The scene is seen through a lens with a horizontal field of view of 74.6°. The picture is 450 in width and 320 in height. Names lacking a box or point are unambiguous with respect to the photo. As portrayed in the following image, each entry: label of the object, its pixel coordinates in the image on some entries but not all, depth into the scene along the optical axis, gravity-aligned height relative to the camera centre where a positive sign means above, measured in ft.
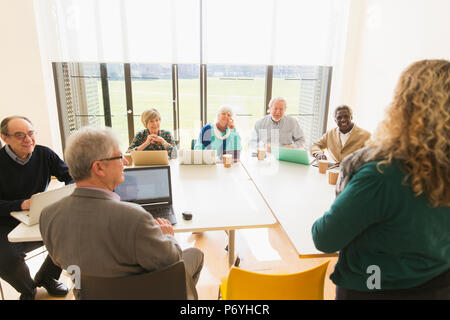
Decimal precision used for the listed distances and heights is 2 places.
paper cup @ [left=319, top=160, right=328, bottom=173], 8.48 -2.51
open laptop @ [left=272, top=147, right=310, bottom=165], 9.39 -2.49
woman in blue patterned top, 9.47 -2.06
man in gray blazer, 3.46 -1.75
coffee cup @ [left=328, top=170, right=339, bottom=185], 7.53 -2.49
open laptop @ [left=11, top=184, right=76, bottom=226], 5.41 -2.36
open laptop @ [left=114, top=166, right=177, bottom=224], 6.15 -2.33
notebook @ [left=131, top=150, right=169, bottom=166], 8.40 -2.34
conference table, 5.46 -2.73
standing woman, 2.79 -1.24
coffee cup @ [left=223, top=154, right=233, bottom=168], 8.93 -2.52
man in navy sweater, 6.33 -2.57
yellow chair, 3.89 -2.73
